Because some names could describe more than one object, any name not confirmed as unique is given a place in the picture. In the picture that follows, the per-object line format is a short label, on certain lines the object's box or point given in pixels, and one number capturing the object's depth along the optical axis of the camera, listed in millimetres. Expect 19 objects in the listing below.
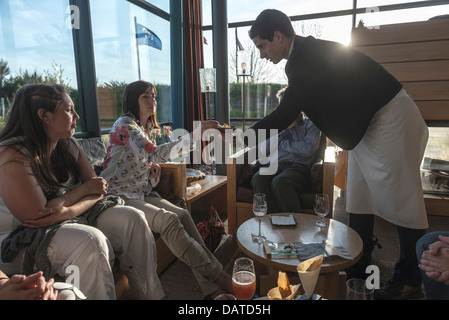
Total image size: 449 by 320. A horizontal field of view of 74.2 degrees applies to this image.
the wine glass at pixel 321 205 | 1587
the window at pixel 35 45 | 2336
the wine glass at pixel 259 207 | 1555
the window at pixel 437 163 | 2882
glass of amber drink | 989
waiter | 1550
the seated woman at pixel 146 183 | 1635
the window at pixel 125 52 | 3203
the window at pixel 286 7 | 4102
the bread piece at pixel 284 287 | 817
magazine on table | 1367
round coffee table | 1328
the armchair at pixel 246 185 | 2289
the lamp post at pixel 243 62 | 3771
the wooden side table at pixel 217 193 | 2881
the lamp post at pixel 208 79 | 3828
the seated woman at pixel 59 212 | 1248
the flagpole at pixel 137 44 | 3765
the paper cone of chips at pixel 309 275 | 848
